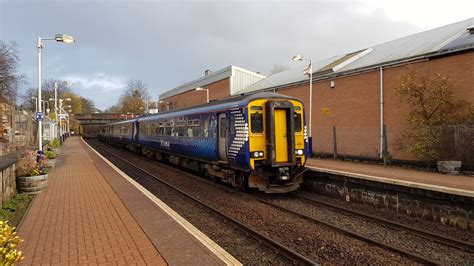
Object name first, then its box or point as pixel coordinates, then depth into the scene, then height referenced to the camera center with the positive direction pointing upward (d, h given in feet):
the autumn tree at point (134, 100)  248.73 +26.91
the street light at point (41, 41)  43.37 +12.34
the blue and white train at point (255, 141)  33.17 -0.75
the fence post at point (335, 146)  60.30 -2.39
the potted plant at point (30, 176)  31.81 -3.73
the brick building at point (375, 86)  47.14 +8.26
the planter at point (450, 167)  38.68 -4.01
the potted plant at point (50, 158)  51.88 -3.64
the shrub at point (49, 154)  55.72 -2.97
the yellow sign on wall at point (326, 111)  68.28 +4.40
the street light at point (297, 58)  61.71 +13.65
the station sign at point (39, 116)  50.01 +2.99
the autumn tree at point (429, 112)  43.11 +2.62
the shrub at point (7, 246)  9.90 -3.37
